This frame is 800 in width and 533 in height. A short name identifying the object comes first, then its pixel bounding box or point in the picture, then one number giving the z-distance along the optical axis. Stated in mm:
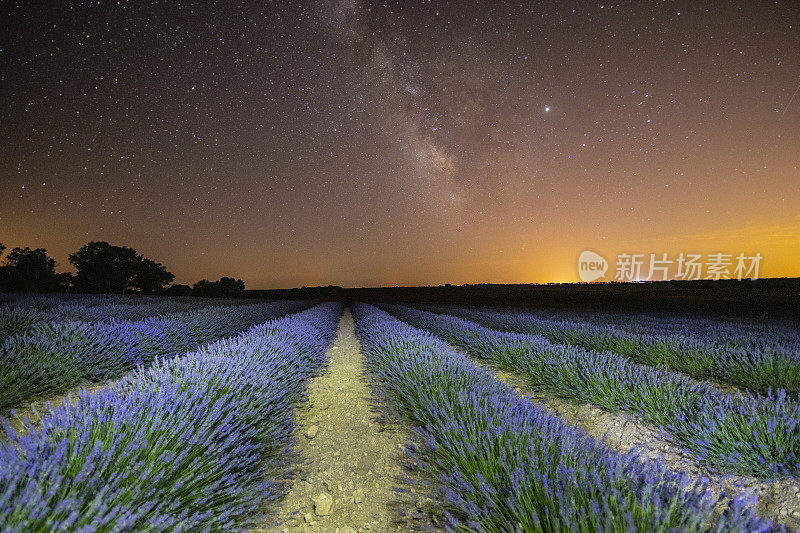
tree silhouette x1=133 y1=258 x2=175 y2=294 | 46406
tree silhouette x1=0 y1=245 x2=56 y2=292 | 37719
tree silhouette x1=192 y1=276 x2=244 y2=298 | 54809
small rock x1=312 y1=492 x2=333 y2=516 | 1900
